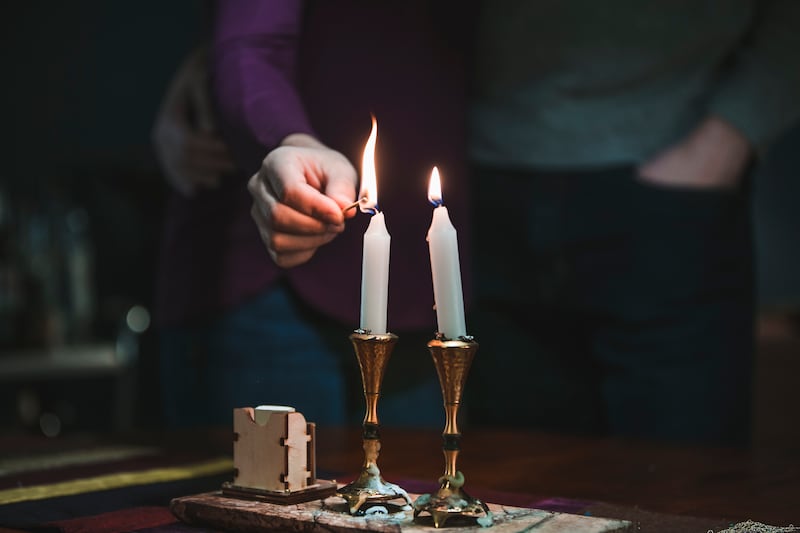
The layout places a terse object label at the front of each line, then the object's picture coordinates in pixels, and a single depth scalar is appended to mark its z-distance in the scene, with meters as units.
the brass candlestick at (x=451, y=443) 1.55
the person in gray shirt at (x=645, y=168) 2.33
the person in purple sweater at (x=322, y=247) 2.07
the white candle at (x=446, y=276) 1.57
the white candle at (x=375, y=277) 1.61
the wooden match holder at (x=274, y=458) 1.65
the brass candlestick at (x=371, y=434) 1.60
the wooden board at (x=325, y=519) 1.55
